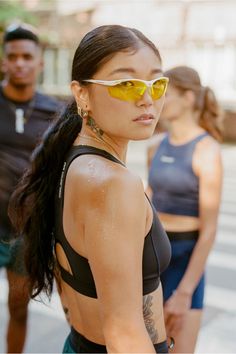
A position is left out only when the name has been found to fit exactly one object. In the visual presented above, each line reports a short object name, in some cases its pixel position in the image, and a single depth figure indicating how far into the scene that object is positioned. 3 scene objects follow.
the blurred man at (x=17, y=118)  3.48
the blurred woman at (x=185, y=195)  3.02
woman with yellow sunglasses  1.49
